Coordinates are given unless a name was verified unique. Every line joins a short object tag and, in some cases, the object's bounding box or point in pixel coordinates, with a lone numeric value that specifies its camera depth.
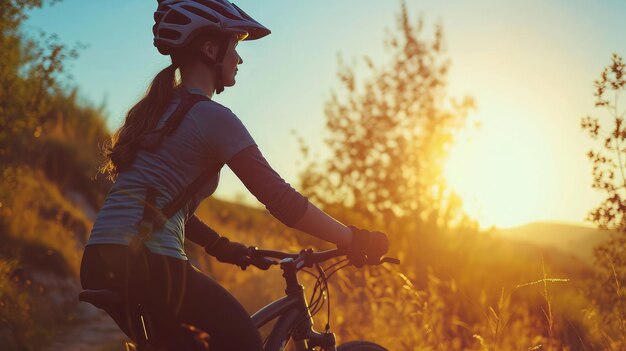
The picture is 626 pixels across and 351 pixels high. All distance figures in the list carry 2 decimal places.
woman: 3.03
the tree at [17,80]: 10.12
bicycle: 3.52
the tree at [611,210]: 5.21
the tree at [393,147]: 13.52
